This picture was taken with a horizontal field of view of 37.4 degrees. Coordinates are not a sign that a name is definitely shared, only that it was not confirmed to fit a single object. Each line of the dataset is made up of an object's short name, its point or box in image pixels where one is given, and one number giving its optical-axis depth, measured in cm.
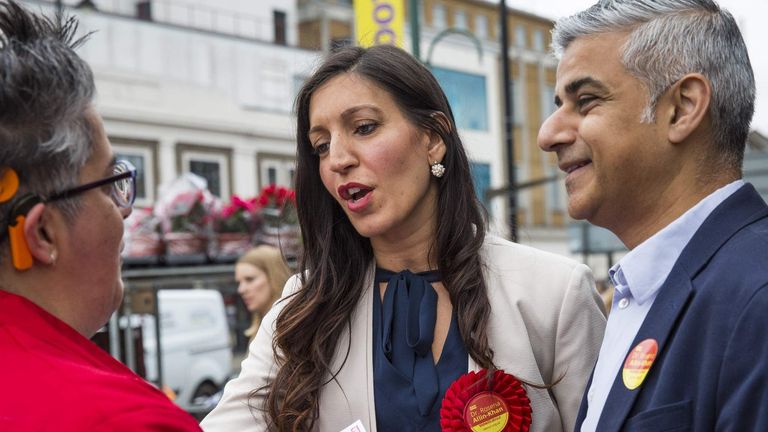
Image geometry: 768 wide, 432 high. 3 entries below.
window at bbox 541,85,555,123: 4992
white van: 1512
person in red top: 187
